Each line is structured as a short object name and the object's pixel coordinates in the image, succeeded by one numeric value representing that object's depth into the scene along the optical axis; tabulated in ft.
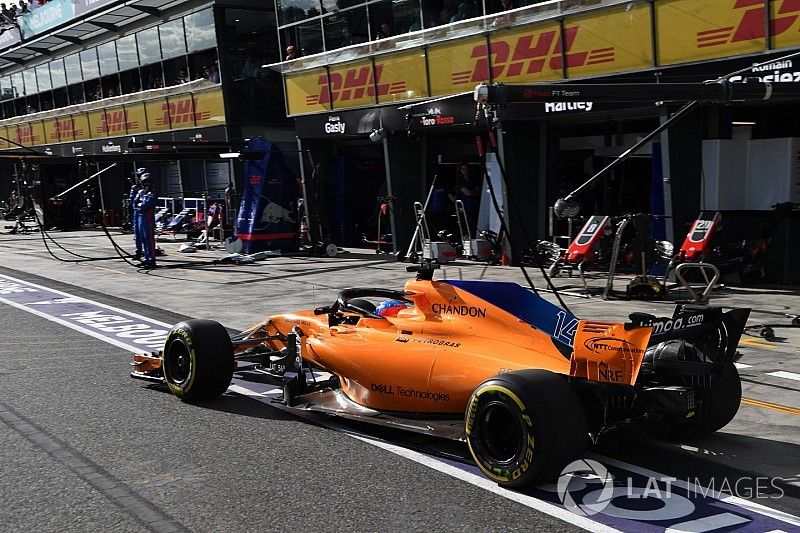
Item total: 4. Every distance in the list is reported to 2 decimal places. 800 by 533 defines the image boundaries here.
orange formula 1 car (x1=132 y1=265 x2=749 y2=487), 17.06
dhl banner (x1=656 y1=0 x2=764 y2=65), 43.98
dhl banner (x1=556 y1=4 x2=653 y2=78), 49.70
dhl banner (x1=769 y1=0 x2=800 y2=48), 42.14
